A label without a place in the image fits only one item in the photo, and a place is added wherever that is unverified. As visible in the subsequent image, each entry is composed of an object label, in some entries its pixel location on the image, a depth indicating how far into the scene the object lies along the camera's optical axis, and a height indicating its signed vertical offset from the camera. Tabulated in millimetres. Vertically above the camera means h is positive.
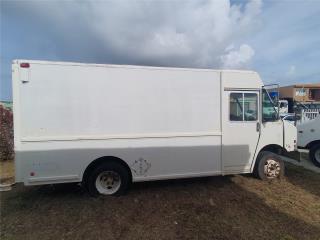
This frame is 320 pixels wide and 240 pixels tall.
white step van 5004 -128
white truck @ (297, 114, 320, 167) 8930 -757
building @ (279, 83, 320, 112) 32688 +3138
